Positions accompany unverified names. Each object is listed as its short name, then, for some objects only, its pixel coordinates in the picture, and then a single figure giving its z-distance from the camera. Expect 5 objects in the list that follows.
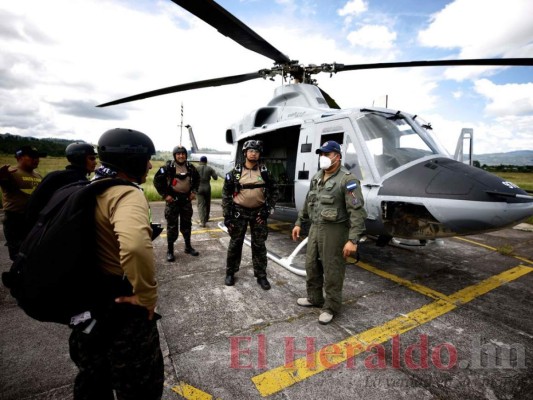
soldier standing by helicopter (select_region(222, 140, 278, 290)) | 3.65
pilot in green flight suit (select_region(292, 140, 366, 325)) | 2.69
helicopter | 2.83
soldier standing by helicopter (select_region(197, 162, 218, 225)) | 7.02
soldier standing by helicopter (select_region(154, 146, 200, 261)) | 4.61
